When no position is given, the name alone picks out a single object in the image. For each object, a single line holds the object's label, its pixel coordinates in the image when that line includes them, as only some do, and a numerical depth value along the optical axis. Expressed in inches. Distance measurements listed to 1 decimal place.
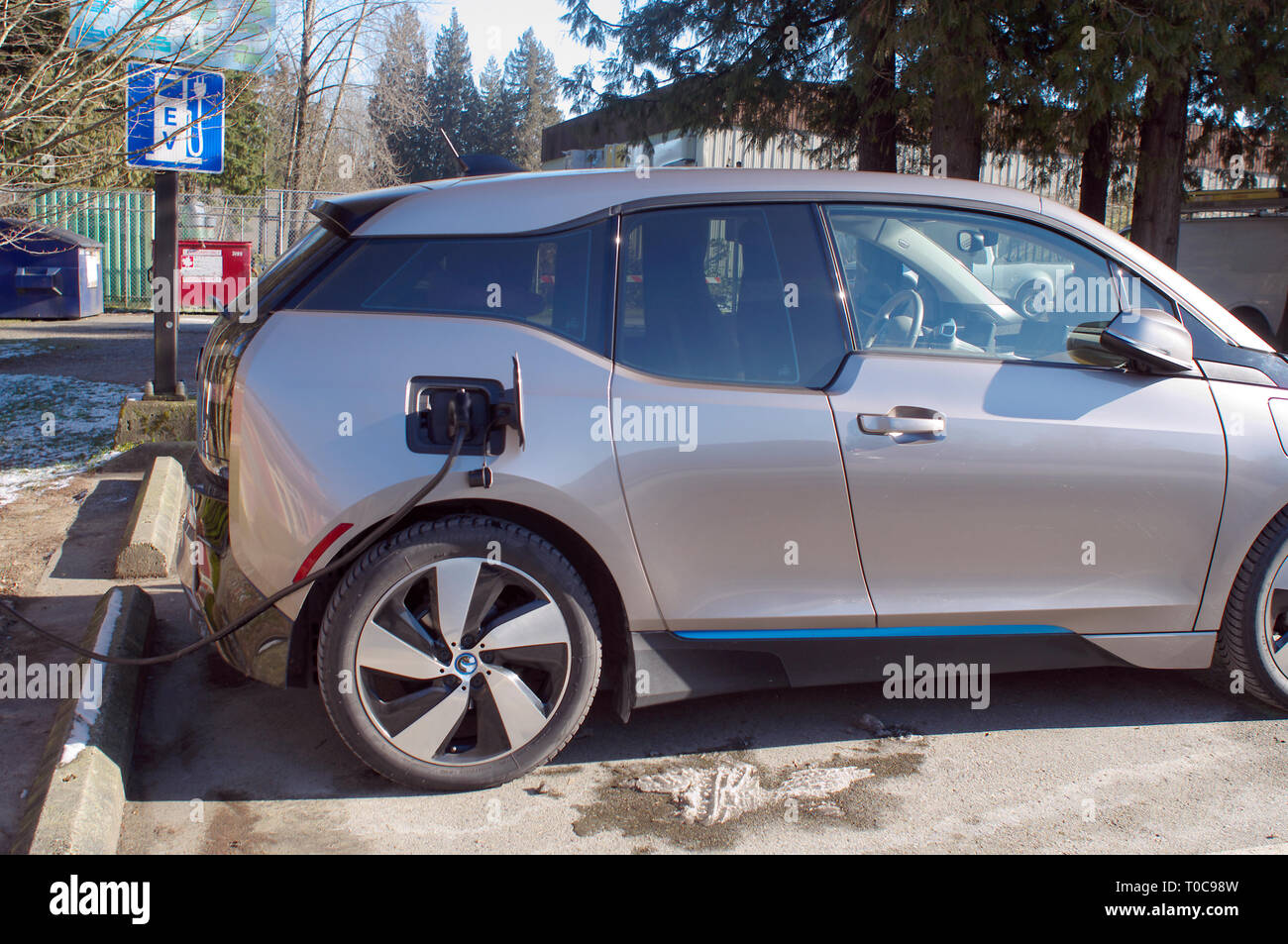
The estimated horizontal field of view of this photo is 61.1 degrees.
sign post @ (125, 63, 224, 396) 280.5
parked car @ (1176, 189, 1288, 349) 507.8
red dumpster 733.3
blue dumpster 667.4
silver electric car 123.0
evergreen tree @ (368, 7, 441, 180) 1321.4
